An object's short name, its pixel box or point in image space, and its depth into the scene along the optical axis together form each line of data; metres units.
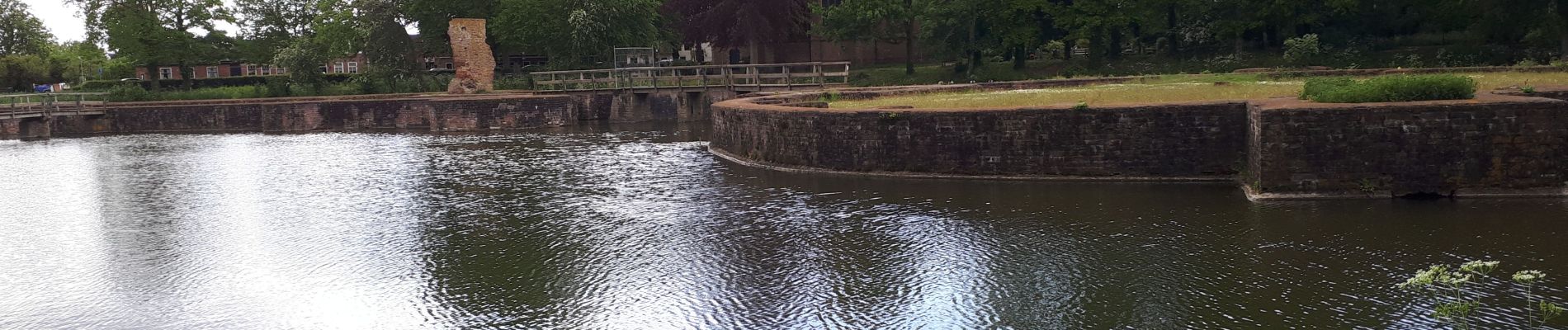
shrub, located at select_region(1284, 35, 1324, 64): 38.75
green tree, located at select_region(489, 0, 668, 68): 48.00
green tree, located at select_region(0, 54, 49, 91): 72.88
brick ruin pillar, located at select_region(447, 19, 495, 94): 43.78
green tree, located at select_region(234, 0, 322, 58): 57.72
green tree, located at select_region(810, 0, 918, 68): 47.22
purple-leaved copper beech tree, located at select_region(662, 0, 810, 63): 50.97
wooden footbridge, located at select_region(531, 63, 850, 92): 38.28
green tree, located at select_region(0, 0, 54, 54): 83.06
